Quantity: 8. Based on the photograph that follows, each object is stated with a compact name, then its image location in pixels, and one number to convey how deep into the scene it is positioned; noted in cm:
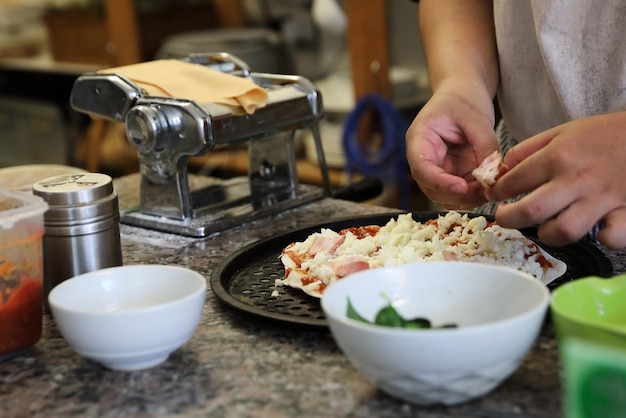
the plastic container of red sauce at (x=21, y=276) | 102
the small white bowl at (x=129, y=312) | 93
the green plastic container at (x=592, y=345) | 66
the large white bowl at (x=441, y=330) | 79
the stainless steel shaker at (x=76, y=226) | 116
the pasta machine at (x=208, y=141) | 151
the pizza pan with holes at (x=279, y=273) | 112
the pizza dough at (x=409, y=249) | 116
